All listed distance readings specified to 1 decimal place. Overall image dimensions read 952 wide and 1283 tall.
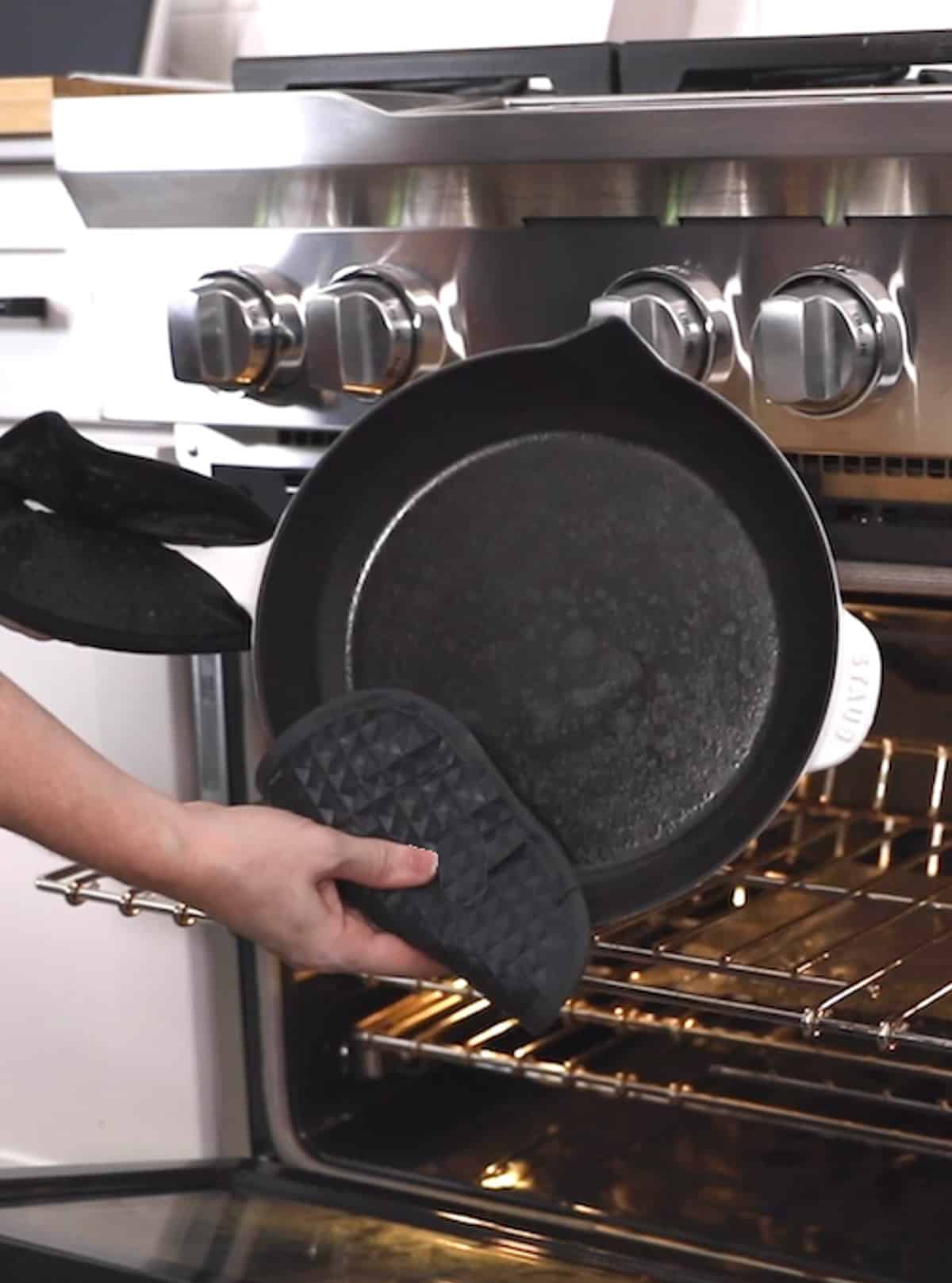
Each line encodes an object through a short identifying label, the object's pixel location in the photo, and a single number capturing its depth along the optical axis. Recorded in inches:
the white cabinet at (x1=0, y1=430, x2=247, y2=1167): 44.1
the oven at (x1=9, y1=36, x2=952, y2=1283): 33.2
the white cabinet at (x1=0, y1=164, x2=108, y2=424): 45.3
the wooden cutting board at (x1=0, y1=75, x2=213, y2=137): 43.8
